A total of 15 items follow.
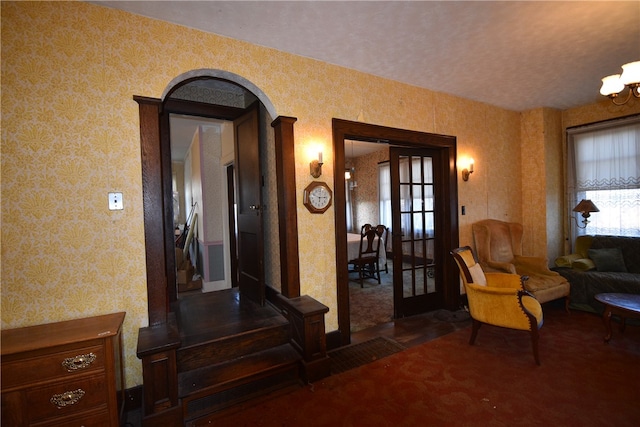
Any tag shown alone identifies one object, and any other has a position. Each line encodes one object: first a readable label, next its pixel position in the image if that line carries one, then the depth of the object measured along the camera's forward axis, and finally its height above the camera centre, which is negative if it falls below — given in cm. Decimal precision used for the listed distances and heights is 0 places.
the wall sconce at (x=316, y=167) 283 +44
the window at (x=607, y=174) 402 +42
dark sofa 357 -90
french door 370 -29
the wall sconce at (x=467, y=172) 402 +49
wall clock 283 +15
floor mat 266 -143
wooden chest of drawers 156 -89
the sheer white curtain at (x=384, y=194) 780 +43
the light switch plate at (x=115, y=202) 210 +12
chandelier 215 +97
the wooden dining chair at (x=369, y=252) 520 -79
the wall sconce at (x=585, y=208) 420 -8
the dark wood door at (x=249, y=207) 311 +8
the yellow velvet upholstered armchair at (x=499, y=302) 265 -94
